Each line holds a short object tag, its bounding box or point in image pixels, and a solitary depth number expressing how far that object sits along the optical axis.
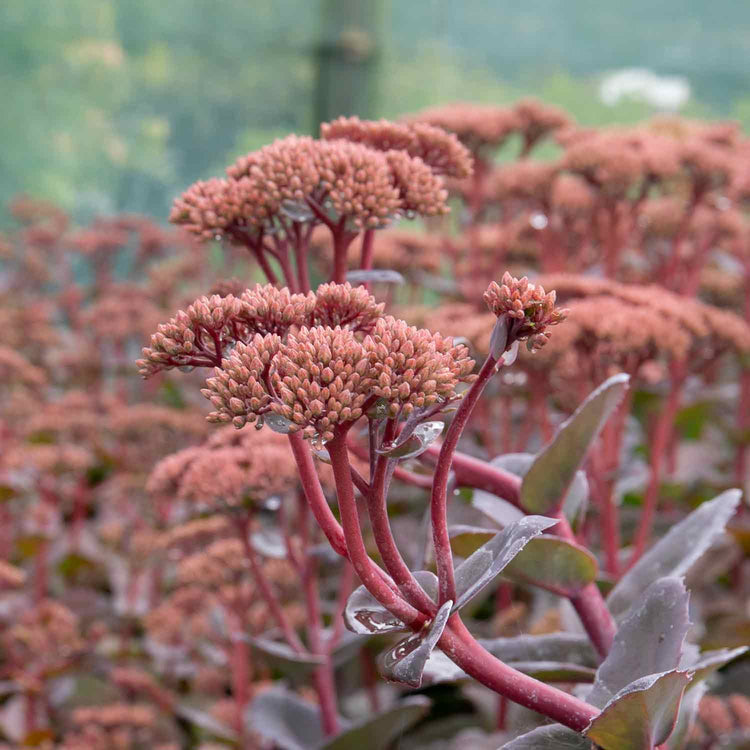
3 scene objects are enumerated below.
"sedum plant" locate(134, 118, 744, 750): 0.28
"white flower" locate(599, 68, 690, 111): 2.91
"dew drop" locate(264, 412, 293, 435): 0.29
